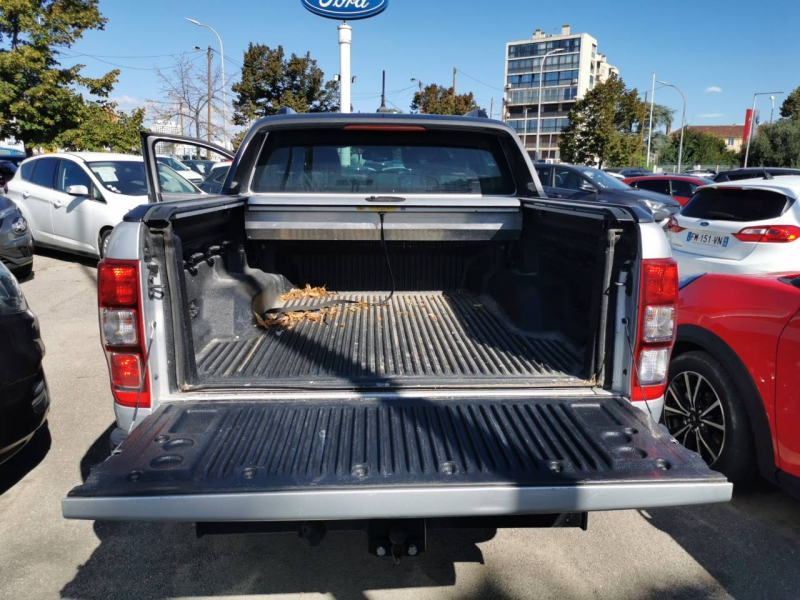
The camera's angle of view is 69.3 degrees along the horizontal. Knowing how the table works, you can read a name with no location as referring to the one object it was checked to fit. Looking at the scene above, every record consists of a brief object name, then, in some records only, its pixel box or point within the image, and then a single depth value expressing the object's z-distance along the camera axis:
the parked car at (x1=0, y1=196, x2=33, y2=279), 8.04
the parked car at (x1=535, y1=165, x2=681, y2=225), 12.94
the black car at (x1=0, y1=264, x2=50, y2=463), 3.03
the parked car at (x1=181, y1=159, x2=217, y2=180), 18.24
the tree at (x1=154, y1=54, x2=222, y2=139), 30.70
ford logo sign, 10.52
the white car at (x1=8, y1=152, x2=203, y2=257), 9.06
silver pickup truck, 1.96
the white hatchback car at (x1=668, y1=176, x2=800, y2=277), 6.36
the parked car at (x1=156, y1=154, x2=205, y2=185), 14.58
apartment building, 90.44
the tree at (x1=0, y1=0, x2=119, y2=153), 16.02
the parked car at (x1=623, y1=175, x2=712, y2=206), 15.65
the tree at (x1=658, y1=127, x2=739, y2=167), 69.44
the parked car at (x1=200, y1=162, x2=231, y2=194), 11.40
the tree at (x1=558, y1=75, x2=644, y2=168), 37.56
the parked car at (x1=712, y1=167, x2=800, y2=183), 13.01
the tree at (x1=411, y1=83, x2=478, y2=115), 41.12
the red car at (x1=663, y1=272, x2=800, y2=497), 2.85
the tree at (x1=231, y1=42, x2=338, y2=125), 30.89
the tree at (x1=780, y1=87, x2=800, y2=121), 50.69
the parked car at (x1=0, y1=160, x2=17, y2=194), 17.12
